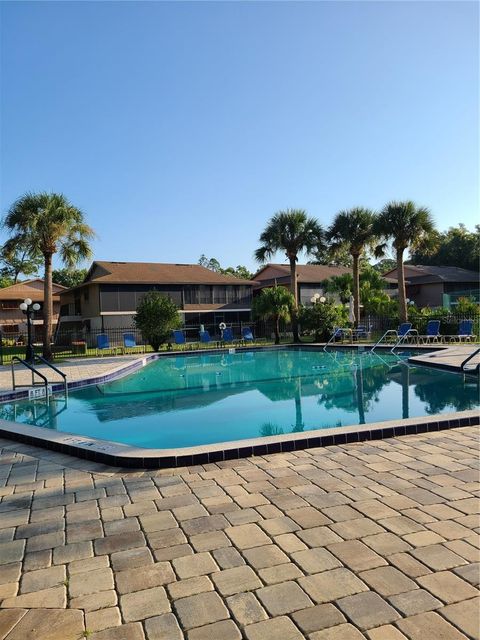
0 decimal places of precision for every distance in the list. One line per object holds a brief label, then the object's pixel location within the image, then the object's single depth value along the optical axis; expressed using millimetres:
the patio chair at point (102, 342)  22766
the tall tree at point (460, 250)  50531
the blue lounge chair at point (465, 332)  20953
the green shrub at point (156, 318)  21703
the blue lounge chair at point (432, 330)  21314
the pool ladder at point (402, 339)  19828
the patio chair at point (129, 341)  22375
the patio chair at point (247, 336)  25895
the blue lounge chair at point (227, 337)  25531
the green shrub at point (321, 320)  24141
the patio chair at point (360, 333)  22994
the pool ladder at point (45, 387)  10636
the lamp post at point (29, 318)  17156
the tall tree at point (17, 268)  53984
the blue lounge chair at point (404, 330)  21281
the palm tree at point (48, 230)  19484
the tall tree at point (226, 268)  65625
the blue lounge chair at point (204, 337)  25312
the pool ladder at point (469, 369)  12607
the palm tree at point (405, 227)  24297
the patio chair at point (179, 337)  24328
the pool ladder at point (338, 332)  22744
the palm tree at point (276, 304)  24703
